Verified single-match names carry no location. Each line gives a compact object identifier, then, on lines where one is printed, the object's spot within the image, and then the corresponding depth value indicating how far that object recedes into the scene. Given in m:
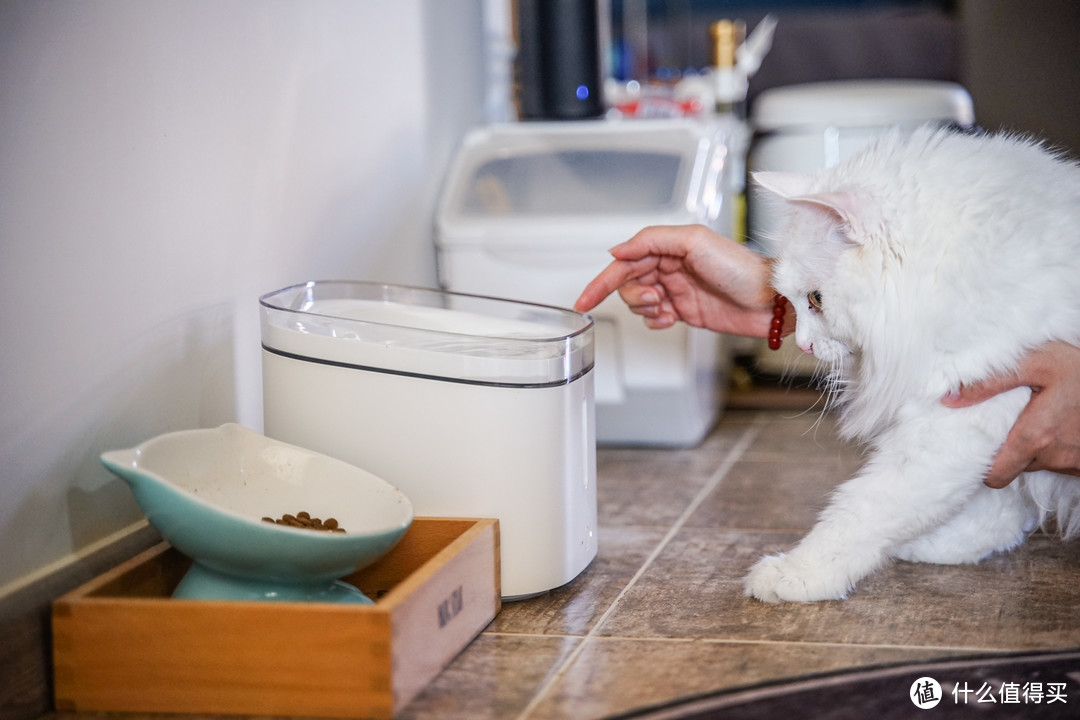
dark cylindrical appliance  2.31
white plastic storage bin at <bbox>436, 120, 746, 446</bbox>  2.03
